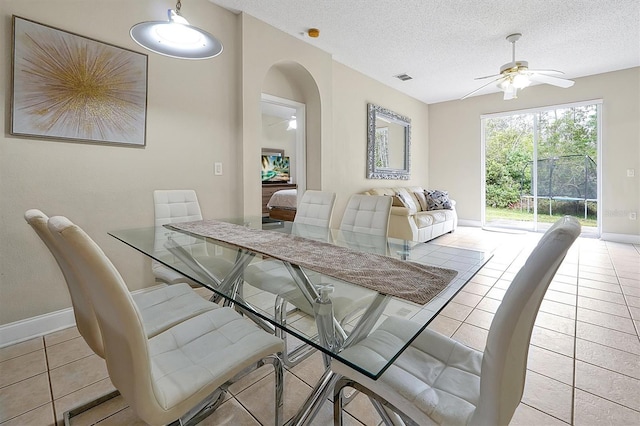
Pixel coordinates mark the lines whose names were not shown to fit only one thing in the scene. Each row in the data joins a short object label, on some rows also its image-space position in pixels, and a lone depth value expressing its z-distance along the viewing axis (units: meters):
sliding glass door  5.20
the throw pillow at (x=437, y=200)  5.67
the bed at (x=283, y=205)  5.78
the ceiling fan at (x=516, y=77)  3.52
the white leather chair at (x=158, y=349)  0.74
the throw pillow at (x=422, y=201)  5.59
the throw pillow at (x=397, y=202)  4.77
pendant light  1.56
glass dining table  1.02
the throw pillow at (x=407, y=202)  4.78
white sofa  4.54
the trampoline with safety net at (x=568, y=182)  5.19
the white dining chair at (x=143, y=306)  1.06
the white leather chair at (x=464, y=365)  0.70
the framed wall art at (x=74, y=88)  1.99
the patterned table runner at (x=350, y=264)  1.13
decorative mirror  5.08
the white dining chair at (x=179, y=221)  1.64
